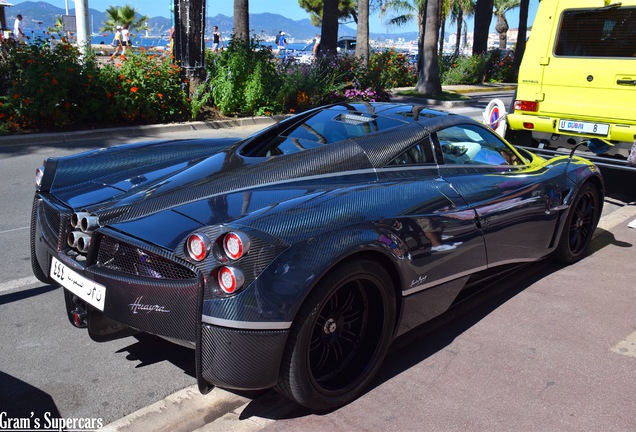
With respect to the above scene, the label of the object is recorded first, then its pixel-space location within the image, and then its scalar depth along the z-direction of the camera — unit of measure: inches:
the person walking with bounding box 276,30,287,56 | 1359.5
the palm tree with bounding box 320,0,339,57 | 741.3
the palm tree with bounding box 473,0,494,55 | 1076.5
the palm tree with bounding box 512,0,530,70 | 1192.4
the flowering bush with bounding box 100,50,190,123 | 455.2
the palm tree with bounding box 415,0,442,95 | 810.3
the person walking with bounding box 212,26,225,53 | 1001.6
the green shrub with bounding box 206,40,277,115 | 522.6
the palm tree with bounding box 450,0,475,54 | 1805.1
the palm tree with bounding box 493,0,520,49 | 2140.4
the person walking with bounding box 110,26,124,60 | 1010.5
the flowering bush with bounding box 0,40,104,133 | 416.8
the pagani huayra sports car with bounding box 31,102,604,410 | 104.1
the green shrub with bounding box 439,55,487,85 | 1077.8
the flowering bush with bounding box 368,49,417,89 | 936.3
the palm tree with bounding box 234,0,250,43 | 707.4
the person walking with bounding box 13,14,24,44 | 843.6
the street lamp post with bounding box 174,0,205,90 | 512.7
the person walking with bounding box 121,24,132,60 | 1044.9
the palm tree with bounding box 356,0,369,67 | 900.0
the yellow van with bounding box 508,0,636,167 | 291.1
